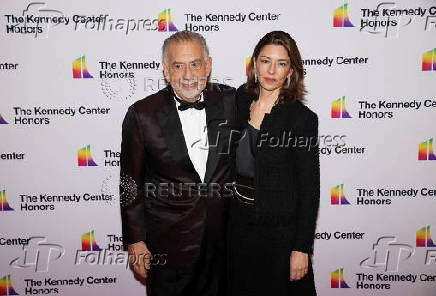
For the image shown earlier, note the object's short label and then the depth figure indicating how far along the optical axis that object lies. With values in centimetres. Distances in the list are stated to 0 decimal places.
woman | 181
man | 185
